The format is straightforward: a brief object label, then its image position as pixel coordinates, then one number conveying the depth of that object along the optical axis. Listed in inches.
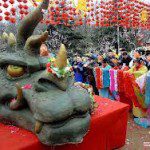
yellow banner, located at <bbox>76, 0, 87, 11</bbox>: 584.7
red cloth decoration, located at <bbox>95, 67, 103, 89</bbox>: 319.9
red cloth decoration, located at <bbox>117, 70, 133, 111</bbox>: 288.2
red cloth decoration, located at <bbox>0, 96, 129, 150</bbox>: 121.0
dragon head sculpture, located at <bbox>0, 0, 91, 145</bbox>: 111.0
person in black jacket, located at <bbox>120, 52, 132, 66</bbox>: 393.4
